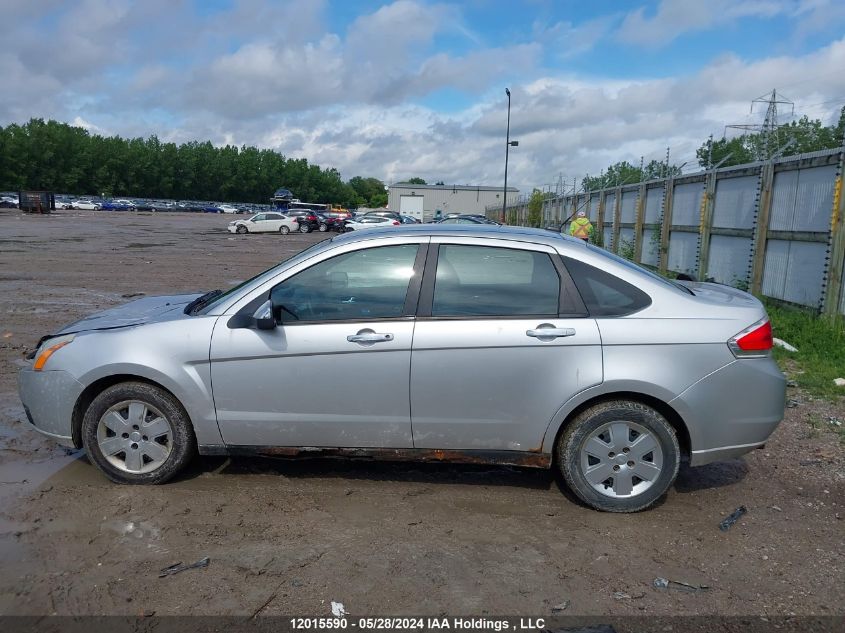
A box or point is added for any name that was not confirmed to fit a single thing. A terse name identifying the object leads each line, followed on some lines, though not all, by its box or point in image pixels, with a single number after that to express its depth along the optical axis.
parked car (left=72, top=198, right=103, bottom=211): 83.19
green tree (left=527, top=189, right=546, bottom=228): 42.22
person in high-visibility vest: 16.84
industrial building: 91.88
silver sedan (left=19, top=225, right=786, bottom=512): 4.18
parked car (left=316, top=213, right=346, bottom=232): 54.02
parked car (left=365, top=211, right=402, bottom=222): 48.41
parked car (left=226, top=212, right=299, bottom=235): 45.91
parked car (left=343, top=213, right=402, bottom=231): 43.56
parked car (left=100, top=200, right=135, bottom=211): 86.19
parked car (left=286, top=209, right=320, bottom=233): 50.00
